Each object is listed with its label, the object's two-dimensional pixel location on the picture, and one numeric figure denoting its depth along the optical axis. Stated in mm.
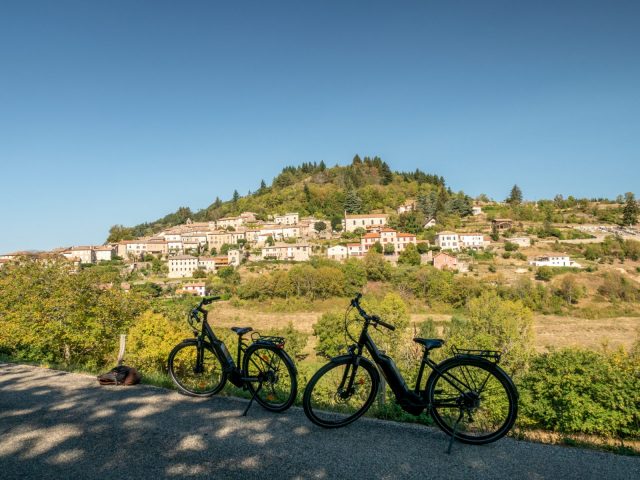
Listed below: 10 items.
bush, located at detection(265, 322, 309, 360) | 35062
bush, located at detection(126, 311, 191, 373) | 16688
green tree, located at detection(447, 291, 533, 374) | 25547
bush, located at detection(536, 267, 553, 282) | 60031
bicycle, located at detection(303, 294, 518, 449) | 3963
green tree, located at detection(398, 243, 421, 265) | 75625
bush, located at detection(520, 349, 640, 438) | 13211
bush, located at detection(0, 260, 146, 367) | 14625
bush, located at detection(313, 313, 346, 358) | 37875
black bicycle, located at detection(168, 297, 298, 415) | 4918
